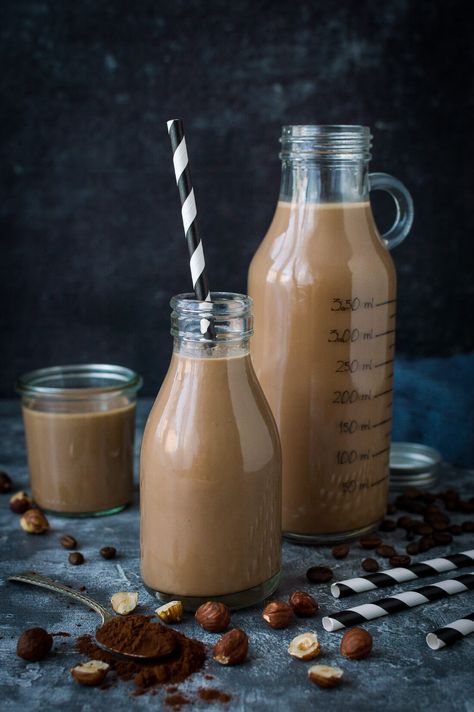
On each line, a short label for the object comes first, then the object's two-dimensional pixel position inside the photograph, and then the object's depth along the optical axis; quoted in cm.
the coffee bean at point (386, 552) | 64
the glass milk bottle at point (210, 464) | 57
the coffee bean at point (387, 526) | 68
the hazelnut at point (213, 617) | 56
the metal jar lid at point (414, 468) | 75
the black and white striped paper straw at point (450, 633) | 55
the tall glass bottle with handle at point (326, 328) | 63
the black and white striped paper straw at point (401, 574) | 60
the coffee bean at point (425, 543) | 65
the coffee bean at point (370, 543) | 65
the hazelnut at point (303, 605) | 58
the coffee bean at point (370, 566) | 63
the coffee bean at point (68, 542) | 66
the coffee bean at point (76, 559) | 64
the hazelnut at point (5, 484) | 74
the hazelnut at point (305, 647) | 55
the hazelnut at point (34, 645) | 54
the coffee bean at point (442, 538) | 66
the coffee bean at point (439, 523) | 68
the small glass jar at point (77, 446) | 70
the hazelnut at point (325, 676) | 53
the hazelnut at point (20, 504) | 71
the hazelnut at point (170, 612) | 57
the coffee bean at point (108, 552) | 64
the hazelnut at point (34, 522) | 68
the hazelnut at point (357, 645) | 55
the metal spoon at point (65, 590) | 57
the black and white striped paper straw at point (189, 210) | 57
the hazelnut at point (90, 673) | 53
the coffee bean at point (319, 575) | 62
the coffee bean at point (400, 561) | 63
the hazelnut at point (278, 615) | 57
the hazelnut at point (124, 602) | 58
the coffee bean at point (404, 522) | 68
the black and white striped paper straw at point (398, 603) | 57
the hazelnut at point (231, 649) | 54
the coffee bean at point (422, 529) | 67
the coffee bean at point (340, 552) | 64
